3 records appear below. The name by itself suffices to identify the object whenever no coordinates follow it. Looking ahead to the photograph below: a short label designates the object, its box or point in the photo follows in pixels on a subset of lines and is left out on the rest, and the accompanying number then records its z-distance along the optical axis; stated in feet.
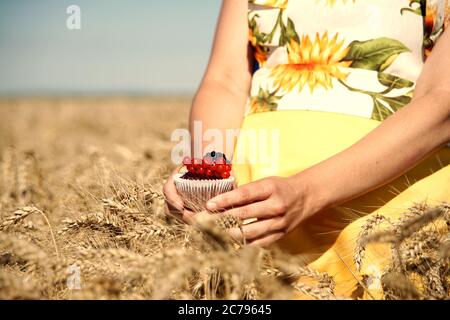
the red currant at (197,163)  5.15
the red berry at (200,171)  5.12
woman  4.94
